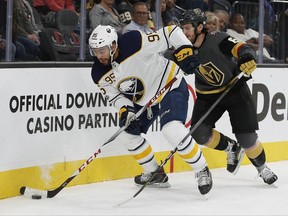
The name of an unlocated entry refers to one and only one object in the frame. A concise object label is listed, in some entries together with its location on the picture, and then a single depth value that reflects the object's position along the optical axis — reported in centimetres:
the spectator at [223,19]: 1268
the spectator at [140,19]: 1141
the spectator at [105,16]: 1080
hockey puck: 903
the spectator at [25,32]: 967
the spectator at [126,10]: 1152
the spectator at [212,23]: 1104
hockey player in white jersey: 908
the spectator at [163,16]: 1155
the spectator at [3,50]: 932
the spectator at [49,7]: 1043
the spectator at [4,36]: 941
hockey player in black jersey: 965
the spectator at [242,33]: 1276
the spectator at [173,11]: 1192
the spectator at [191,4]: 1241
